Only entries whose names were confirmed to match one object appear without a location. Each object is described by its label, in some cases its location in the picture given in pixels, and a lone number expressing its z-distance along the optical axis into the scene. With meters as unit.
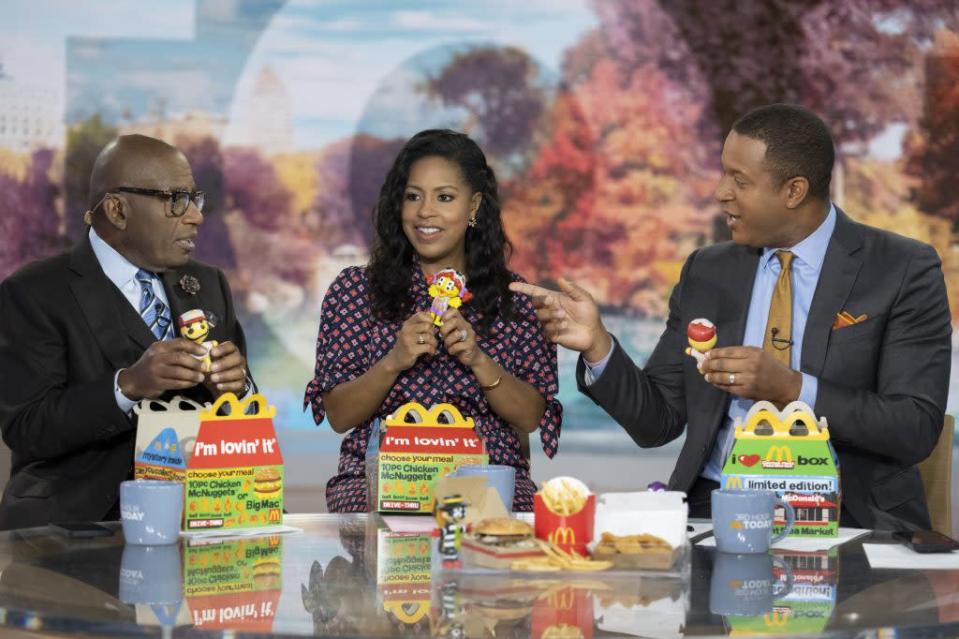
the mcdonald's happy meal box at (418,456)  5.07
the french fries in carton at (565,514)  3.92
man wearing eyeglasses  5.72
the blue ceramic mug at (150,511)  4.30
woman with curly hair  6.28
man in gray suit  5.78
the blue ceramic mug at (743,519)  4.23
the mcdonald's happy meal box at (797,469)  4.64
